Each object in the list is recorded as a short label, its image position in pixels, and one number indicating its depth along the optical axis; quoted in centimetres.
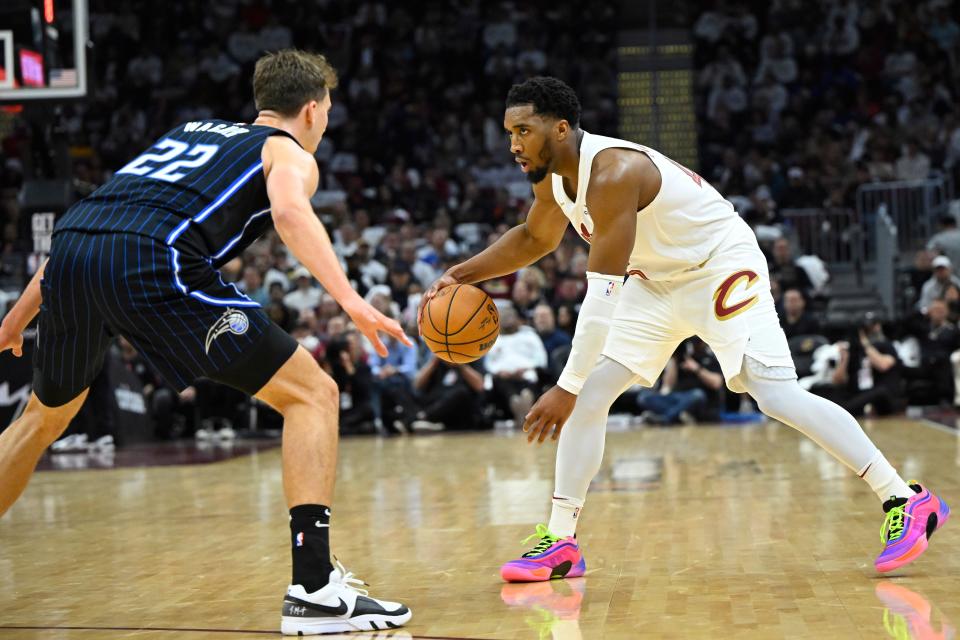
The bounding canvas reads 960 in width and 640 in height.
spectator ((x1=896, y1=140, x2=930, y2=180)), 1680
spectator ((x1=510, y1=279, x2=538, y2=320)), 1363
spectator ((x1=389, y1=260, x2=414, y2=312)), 1438
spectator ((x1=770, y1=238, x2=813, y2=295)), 1380
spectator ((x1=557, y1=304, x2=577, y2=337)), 1338
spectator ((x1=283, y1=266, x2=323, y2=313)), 1447
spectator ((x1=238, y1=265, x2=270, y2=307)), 1442
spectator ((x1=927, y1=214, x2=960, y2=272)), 1503
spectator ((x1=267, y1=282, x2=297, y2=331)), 1317
